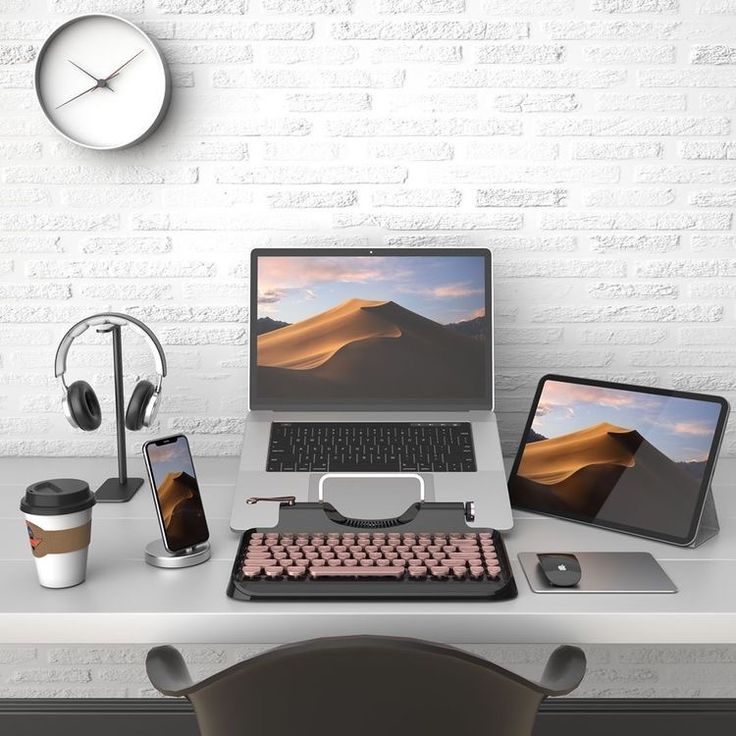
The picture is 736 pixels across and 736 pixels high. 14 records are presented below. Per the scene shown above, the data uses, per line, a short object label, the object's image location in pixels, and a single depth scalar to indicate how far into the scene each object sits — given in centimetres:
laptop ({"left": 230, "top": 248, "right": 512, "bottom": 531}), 165
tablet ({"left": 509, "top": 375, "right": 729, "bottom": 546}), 137
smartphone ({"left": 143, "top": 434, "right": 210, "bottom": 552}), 124
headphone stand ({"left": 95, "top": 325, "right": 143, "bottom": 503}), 154
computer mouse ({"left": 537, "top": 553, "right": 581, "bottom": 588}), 118
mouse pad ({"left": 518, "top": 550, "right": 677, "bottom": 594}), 117
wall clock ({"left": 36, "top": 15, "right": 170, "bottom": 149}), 168
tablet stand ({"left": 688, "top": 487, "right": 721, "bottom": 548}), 135
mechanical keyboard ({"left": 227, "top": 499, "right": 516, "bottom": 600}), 114
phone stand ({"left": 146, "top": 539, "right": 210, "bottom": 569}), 124
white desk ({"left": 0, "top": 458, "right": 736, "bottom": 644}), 111
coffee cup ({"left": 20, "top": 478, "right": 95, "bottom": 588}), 116
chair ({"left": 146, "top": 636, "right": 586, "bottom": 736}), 82
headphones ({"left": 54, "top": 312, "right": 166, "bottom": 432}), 146
